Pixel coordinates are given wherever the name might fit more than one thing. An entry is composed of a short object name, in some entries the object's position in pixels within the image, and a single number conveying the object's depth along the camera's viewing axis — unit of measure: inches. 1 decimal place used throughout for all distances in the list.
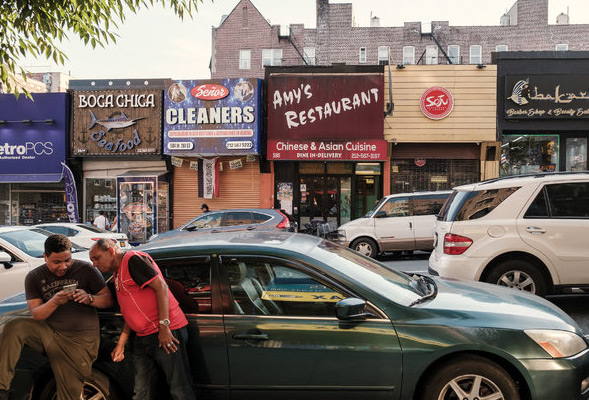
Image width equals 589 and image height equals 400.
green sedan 131.2
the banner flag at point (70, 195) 717.3
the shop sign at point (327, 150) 692.7
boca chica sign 734.5
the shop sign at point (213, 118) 709.3
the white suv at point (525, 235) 257.1
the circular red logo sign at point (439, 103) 695.1
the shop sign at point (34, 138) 748.6
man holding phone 134.2
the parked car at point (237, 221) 508.3
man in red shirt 131.3
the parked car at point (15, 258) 291.9
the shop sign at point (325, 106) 699.4
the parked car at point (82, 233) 454.3
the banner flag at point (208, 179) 735.7
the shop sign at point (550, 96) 670.5
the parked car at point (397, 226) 517.0
